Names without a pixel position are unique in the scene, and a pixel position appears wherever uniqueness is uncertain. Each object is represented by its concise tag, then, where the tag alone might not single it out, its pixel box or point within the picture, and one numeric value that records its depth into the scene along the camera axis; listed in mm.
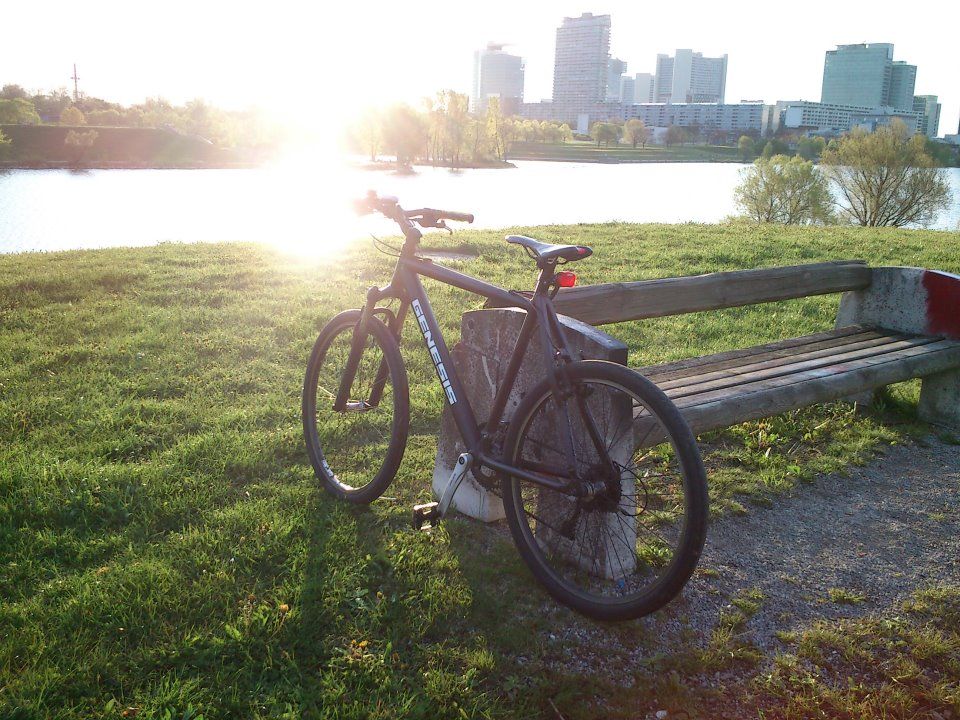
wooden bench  3432
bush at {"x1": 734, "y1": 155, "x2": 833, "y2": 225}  45625
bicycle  2549
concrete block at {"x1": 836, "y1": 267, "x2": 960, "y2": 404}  4961
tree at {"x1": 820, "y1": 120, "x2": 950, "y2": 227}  42562
